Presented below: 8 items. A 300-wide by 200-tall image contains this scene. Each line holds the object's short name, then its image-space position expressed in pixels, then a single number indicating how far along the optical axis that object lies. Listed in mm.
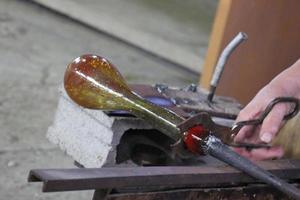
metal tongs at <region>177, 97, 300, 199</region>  1746
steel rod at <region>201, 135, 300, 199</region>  1755
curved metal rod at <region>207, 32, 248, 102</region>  2189
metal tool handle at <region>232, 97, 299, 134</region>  1968
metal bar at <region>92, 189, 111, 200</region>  1693
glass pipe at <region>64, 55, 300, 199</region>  1783
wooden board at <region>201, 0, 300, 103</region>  2880
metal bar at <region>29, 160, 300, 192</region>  1616
